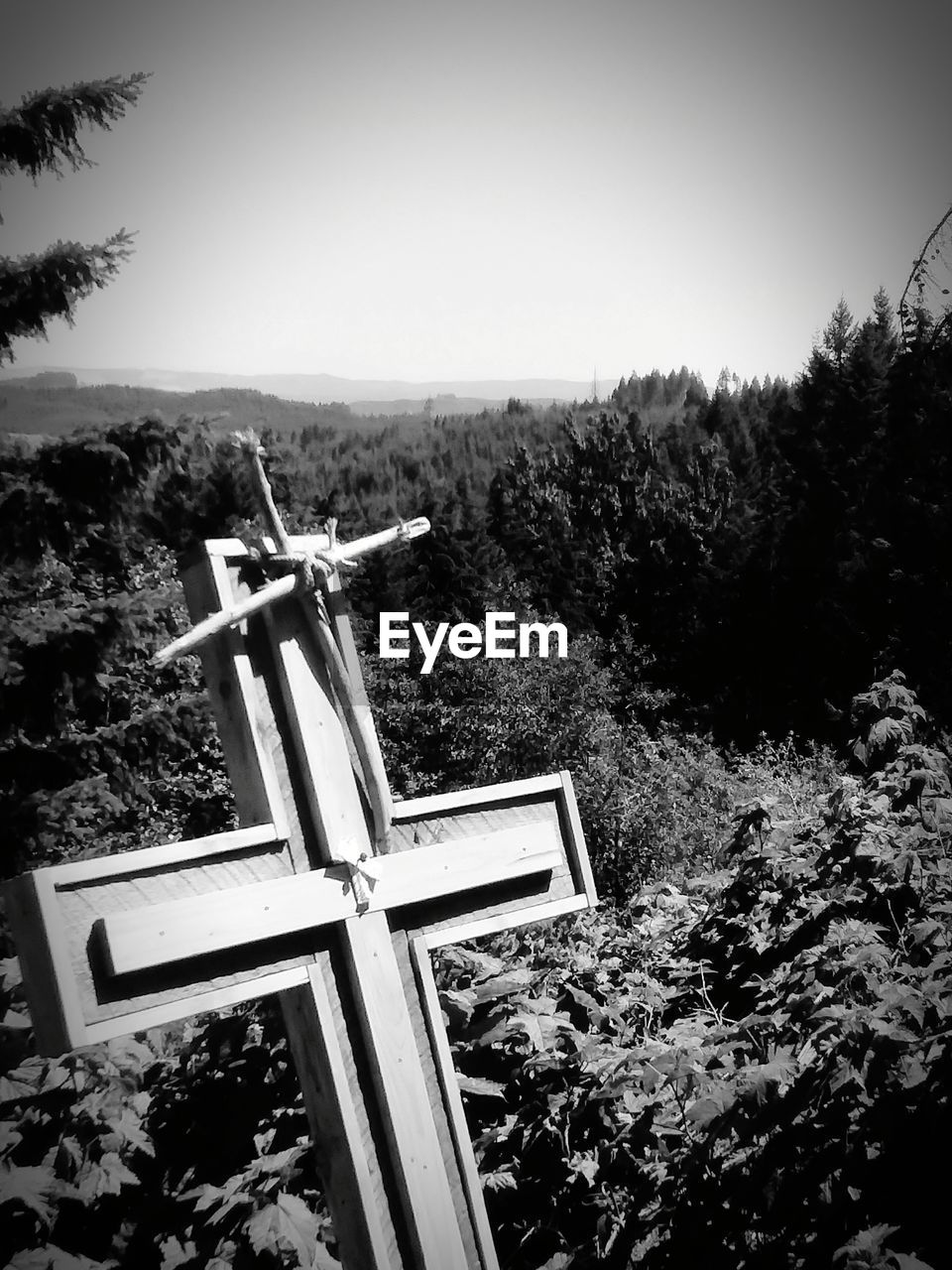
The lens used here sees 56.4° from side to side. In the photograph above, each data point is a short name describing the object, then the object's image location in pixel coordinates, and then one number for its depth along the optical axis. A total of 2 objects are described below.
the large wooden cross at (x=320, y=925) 1.17
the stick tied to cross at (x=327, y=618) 1.34
